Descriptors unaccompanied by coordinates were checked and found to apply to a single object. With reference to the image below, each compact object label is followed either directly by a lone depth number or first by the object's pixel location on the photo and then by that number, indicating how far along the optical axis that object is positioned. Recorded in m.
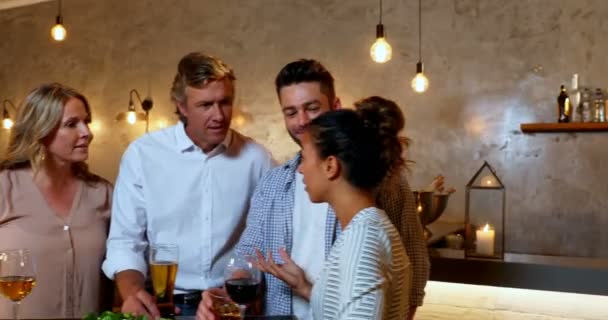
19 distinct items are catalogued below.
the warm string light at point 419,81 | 4.47
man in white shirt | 2.14
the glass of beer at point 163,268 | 1.75
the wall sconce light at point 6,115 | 7.12
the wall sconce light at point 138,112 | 6.43
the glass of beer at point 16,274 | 1.68
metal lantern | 4.81
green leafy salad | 1.40
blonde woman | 2.29
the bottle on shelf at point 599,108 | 4.39
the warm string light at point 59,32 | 4.81
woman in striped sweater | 1.37
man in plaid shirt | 1.95
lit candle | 3.15
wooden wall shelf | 4.33
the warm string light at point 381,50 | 4.19
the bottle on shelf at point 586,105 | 4.46
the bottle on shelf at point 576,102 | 4.47
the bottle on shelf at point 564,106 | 4.45
